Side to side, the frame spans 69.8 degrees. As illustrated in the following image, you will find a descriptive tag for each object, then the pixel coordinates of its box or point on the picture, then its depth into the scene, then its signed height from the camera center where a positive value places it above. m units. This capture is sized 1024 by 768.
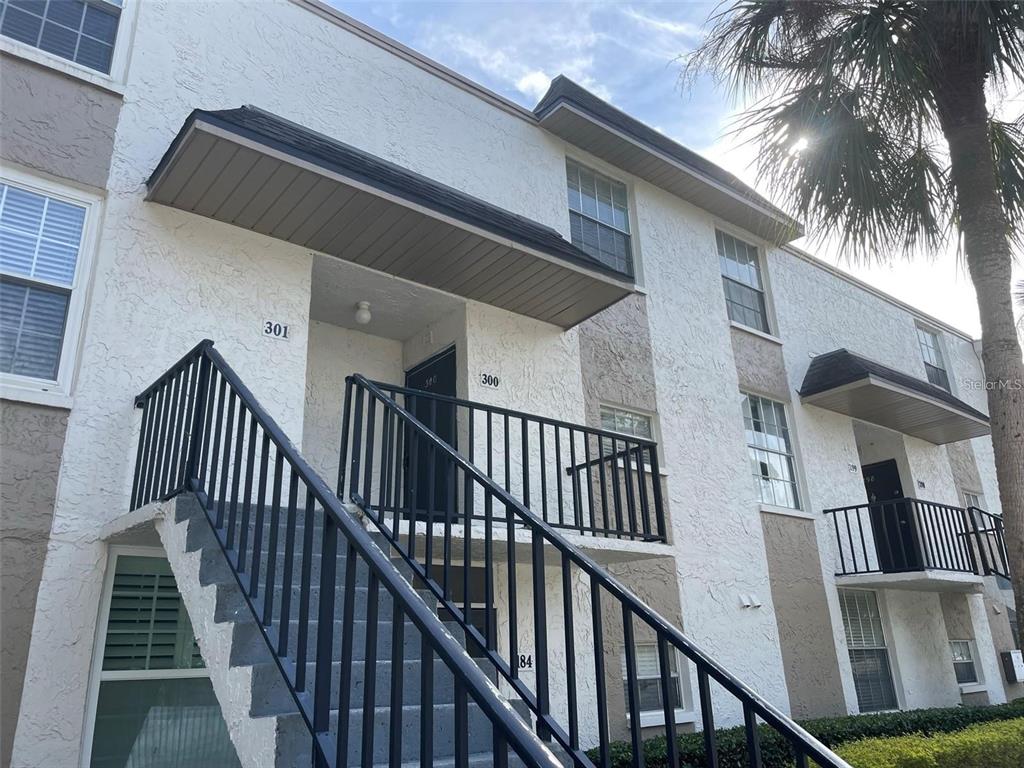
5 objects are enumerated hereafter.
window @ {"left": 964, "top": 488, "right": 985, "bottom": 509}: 14.03 +2.40
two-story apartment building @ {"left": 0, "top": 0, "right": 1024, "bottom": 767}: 3.69 +2.20
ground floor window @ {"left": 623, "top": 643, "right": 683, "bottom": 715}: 7.59 -0.37
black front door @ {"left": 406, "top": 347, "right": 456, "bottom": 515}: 7.15 +2.41
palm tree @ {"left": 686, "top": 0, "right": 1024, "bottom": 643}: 6.50 +4.81
